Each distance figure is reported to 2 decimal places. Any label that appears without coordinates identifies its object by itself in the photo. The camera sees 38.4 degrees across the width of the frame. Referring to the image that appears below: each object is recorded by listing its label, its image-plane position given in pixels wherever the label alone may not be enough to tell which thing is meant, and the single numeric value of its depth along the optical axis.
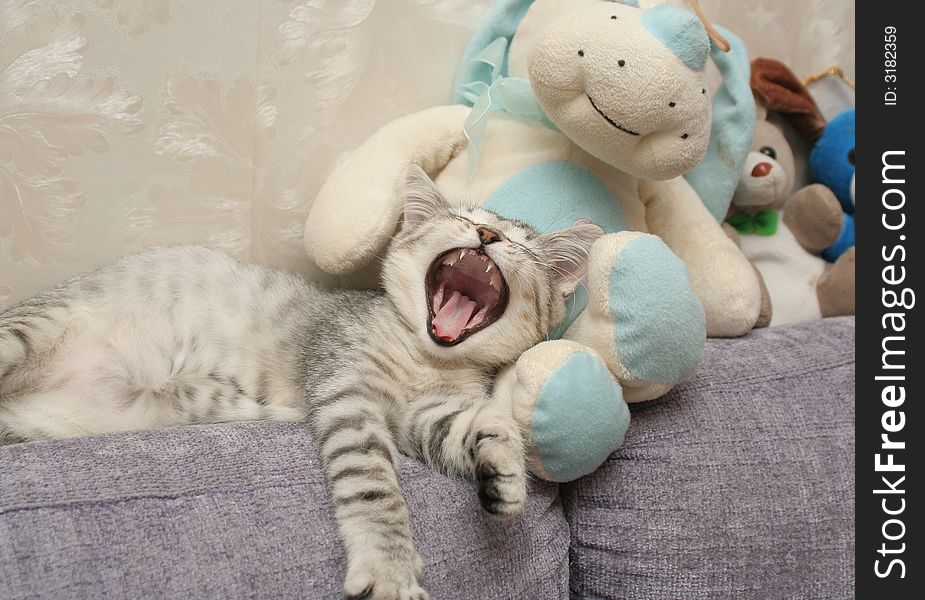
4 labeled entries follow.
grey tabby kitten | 0.59
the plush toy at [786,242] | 0.78
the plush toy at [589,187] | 0.57
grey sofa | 0.50
